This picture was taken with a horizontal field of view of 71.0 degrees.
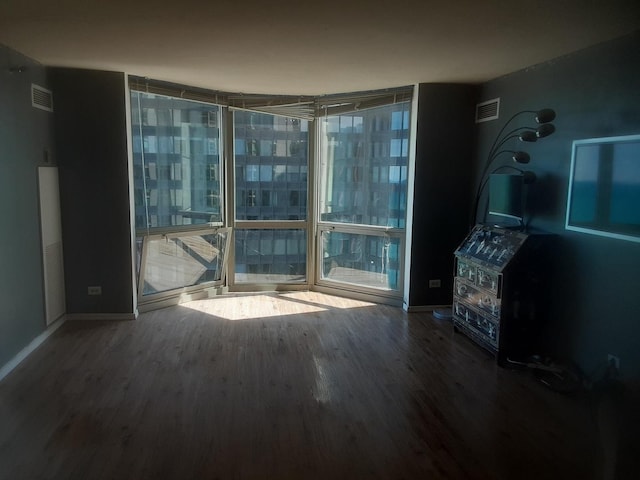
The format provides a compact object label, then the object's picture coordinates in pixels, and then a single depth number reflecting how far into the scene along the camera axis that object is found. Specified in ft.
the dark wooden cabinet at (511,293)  11.57
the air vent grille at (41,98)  12.59
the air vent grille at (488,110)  14.53
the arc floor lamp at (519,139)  11.35
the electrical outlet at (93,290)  14.78
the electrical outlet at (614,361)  9.86
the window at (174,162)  15.43
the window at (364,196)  16.98
